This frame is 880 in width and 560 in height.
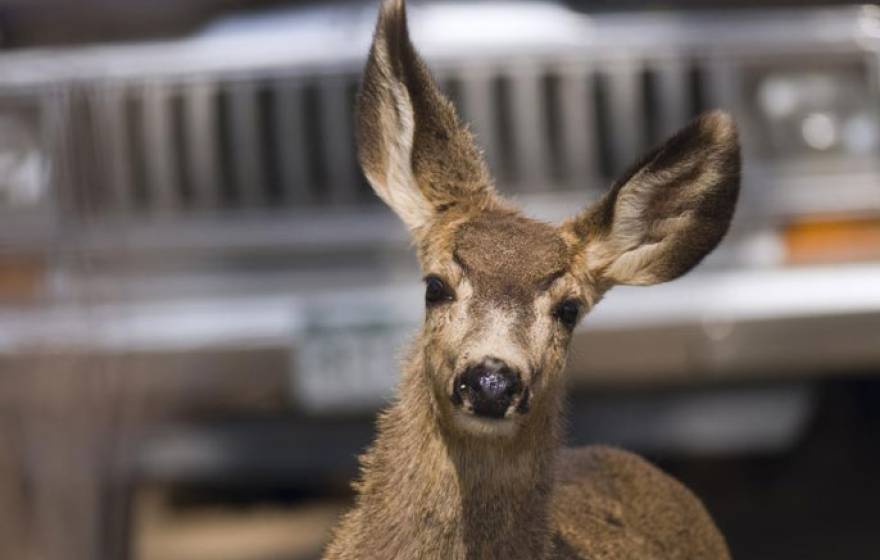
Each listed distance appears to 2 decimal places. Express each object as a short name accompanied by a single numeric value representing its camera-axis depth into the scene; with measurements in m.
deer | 8.16
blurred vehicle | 12.08
